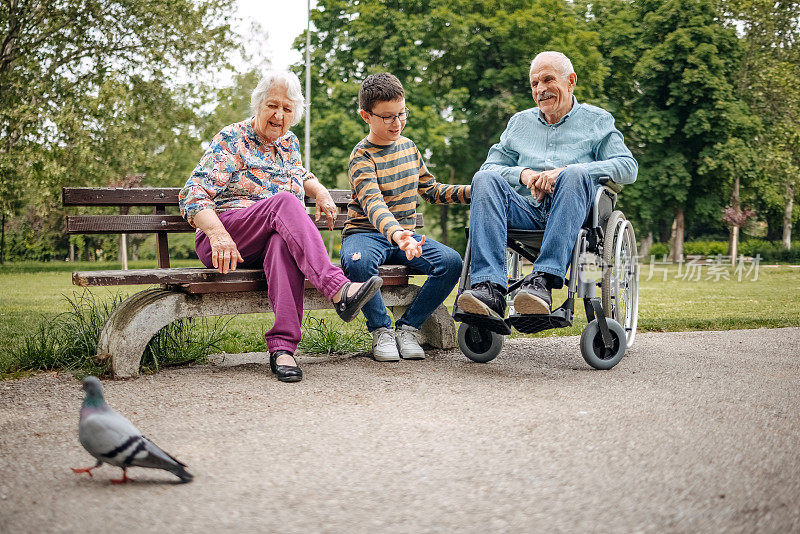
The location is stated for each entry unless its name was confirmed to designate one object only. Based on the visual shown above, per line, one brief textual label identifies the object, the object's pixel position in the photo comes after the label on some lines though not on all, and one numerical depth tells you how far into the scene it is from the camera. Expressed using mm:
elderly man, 3951
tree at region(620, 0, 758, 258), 28500
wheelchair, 3979
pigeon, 2385
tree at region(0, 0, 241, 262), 15328
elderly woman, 3977
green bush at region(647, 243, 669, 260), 38562
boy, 4336
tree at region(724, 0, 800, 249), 29969
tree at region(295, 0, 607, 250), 24688
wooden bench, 4047
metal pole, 23973
